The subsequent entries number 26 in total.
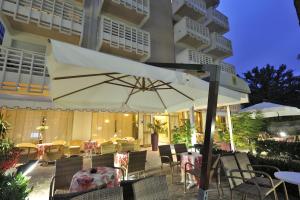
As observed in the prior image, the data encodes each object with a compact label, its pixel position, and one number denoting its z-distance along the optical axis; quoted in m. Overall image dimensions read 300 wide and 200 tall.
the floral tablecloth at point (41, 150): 5.66
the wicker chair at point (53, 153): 5.16
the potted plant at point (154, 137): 8.43
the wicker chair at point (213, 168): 2.69
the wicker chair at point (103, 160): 2.91
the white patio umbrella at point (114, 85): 1.41
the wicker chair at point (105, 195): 1.18
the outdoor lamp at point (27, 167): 1.95
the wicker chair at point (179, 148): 4.28
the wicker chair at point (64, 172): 2.52
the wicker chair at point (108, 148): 5.99
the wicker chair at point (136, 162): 3.27
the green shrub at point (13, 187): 1.55
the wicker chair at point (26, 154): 5.73
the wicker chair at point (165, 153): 4.08
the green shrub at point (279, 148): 3.77
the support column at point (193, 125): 5.59
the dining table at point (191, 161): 3.26
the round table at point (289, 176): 1.88
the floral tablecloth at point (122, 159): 3.56
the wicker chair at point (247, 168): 2.40
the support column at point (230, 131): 5.18
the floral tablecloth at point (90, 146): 6.77
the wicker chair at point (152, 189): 1.44
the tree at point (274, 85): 16.89
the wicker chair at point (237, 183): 2.10
